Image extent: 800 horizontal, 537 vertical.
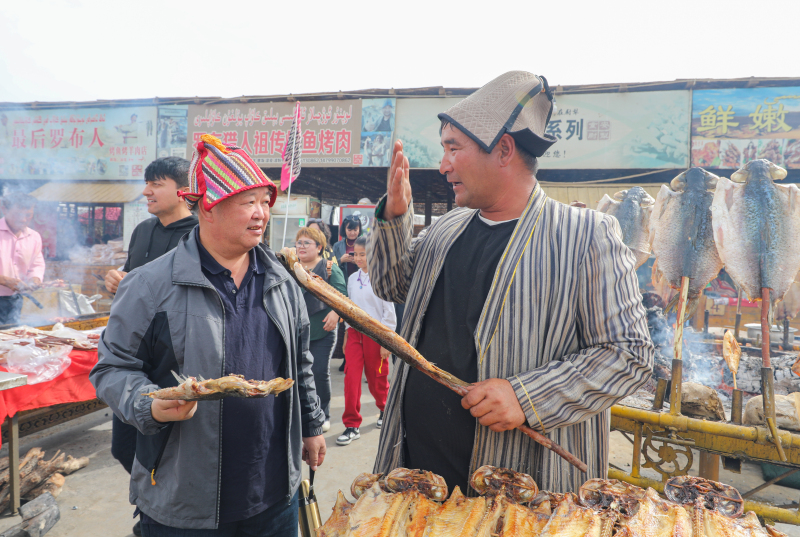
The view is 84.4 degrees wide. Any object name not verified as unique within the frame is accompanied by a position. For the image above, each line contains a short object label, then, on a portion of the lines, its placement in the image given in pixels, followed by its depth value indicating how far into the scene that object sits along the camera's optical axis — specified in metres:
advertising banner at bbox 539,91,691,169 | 9.37
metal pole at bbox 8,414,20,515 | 3.28
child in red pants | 4.77
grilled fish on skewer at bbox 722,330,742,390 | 3.84
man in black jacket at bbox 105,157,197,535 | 2.81
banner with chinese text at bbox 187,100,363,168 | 11.10
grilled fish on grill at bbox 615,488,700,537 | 1.23
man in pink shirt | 5.16
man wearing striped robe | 1.41
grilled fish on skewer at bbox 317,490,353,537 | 1.31
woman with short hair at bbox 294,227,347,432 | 4.68
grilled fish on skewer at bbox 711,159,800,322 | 3.26
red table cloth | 3.25
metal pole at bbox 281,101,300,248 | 6.17
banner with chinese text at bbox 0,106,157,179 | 12.30
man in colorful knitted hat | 1.56
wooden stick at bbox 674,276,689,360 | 3.43
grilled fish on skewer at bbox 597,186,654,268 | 4.64
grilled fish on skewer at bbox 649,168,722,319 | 3.63
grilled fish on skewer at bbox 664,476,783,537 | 1.25
